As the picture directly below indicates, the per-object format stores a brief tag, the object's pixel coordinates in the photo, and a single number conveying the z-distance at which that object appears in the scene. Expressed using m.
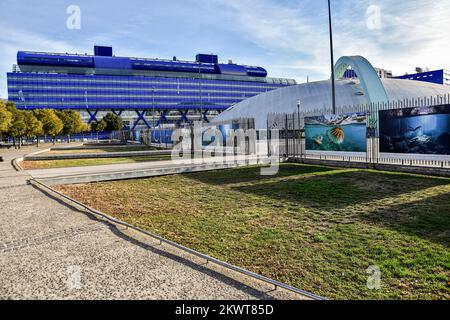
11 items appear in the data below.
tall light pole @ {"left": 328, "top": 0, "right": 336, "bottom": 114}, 26.36
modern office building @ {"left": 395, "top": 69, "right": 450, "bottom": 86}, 137.12
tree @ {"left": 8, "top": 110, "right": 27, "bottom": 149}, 46.42
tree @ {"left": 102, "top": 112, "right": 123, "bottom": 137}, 95.88
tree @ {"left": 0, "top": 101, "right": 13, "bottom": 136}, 33.88
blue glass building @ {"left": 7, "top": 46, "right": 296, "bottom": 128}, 117.00
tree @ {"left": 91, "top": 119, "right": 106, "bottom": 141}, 95.25
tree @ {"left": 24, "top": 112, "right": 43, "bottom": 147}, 52.30
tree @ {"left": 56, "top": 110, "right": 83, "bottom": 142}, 74.82
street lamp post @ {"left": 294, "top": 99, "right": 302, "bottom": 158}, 22.92
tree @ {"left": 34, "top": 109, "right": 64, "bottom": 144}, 60.69
